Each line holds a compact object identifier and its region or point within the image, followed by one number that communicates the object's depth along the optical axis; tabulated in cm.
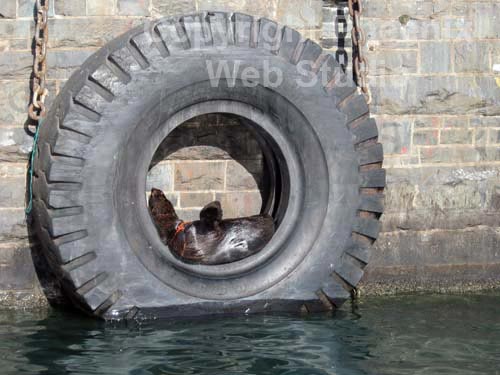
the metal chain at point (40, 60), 602
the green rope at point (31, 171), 597
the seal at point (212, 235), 605
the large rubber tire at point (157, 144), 565
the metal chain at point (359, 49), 639
